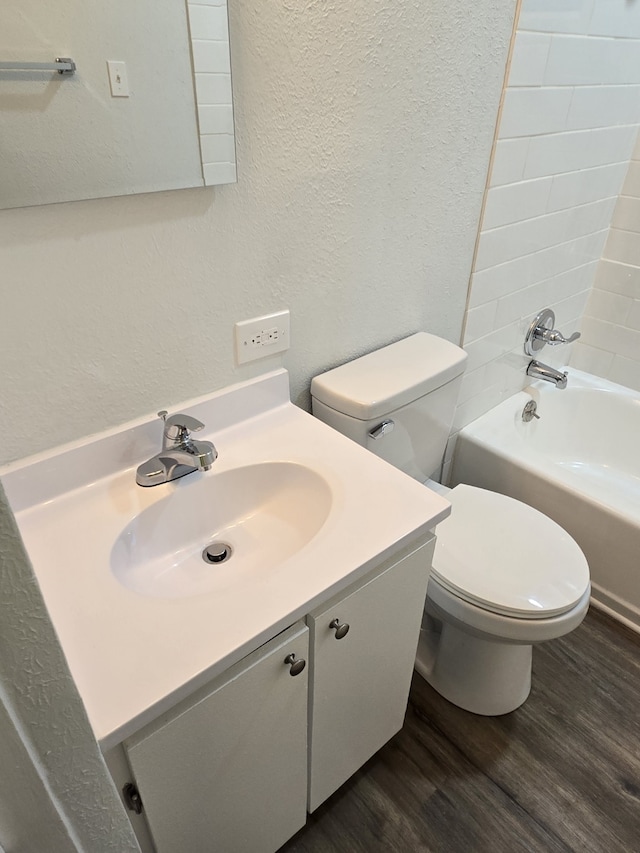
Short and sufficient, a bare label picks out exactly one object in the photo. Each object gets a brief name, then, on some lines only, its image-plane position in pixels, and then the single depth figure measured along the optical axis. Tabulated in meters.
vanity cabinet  0.79
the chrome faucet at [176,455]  0.98
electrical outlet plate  1.14
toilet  1.26
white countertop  0.72
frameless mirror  0.72
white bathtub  1.69
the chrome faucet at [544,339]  1.93
